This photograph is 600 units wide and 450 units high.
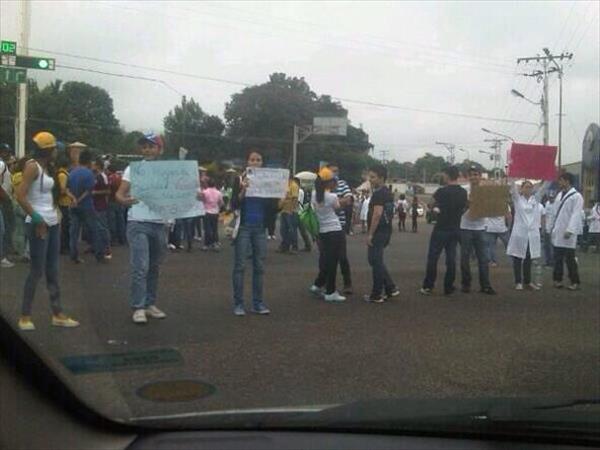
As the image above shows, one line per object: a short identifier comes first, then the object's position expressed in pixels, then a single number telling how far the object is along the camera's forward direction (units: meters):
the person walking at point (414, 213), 24.61
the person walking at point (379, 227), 9.05
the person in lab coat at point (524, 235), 10.72
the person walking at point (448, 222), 9.66
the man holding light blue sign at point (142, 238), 7.02
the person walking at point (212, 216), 14.70
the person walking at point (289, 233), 15.55
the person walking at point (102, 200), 12.13
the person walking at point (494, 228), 10.94
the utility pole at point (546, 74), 31.16
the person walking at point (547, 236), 13.26
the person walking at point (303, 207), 10.75
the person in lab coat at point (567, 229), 10.67
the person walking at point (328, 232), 9.02
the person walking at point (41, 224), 6.37
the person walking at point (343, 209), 9.33
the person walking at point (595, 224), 17.78
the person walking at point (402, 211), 25.64
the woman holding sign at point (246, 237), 7.71
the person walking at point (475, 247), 10.14
